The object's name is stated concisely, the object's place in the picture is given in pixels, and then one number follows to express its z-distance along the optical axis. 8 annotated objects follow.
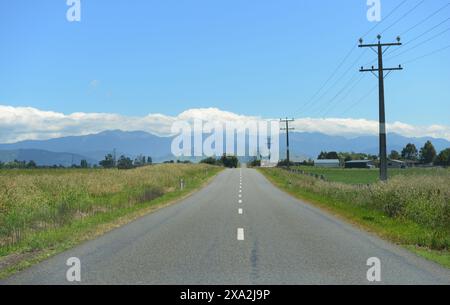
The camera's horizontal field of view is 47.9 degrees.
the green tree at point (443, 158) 163.62
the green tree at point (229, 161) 178.75
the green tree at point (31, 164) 110.57
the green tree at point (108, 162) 126.09
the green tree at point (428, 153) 190.62
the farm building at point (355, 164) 184.52
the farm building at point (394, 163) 178.98
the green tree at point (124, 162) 106.41
